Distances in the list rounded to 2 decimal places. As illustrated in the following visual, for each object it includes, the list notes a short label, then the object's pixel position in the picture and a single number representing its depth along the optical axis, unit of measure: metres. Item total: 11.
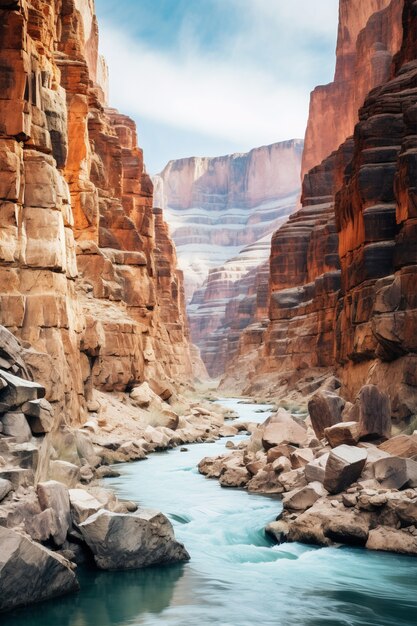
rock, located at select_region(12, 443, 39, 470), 13.98
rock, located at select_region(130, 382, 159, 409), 35.53
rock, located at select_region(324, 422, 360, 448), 19.62
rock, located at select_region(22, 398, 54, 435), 15.31
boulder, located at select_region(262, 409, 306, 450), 22.52
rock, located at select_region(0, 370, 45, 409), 14.98
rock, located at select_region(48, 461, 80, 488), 16.48
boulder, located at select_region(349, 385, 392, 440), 19.97
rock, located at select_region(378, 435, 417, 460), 18.08
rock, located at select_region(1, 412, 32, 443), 14.72
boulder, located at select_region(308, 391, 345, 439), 23.17
